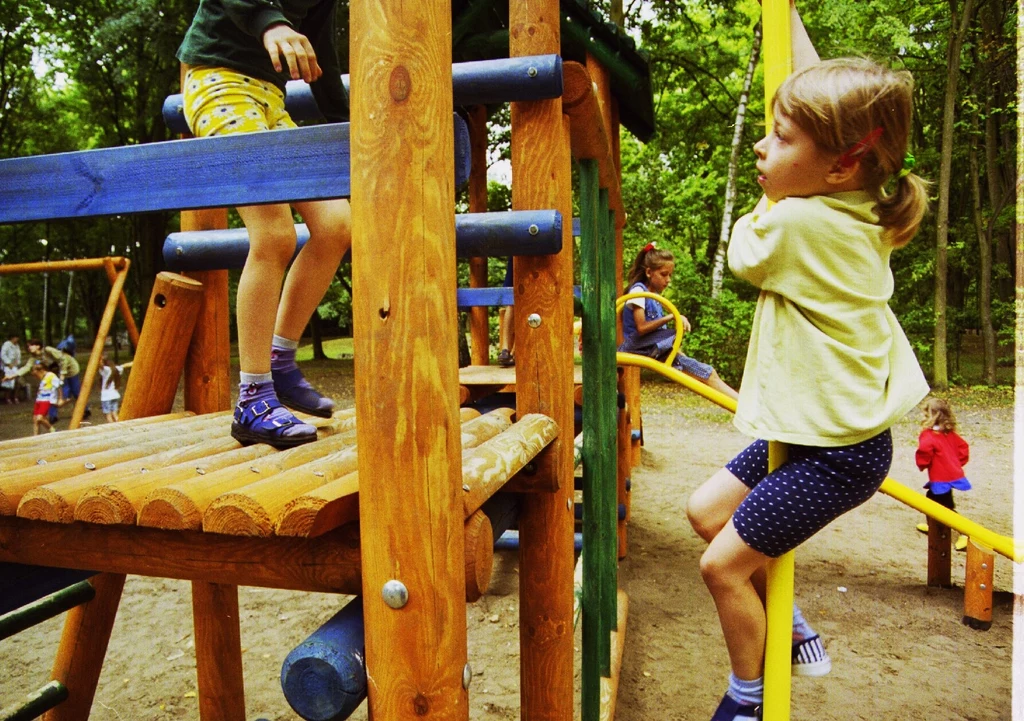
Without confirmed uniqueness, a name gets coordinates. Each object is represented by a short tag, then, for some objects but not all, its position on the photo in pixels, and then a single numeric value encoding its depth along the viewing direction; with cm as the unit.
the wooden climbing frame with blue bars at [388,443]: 93
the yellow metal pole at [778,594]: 149
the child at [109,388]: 929
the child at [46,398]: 904
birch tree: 1134
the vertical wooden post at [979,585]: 374
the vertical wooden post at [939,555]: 416
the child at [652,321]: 562
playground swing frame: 515
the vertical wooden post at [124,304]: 544
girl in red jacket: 462
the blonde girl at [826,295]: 148
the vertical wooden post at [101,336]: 521
